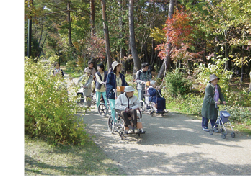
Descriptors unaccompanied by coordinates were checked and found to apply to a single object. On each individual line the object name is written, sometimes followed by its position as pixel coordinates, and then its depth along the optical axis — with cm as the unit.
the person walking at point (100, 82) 839
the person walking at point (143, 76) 894
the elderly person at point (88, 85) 902
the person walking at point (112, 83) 703
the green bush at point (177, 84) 1163
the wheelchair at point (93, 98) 984
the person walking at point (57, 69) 916
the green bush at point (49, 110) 520
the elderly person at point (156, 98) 859
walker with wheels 640
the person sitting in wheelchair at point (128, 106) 602
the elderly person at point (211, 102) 679
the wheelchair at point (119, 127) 607
